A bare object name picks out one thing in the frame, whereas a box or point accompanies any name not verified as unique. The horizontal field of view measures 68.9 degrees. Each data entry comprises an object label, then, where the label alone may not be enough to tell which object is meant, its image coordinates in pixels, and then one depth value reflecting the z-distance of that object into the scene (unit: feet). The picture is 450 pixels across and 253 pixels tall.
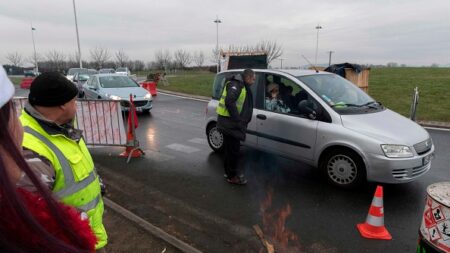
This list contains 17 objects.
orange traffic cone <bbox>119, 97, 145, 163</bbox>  21.91
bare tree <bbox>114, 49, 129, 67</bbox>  246.08
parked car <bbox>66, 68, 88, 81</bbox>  90.32
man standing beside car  16.65
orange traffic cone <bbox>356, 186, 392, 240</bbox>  12.32
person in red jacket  3.18
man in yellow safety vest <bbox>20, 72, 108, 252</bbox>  5.53
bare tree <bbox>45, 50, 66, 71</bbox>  223.20
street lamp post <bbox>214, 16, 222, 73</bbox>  138.72
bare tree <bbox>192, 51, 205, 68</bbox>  264.31
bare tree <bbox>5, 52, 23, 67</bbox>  241.35
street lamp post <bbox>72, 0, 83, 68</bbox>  108.47
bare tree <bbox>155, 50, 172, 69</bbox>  252.07
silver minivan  14.84
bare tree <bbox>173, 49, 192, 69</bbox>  256.32
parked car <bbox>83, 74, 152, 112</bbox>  38.86
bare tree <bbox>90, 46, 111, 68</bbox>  226.99
